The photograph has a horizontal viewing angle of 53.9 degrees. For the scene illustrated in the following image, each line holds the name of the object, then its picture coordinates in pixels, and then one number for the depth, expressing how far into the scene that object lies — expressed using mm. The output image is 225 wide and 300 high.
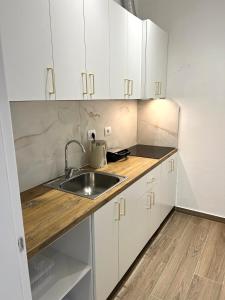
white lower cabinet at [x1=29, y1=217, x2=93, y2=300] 1252
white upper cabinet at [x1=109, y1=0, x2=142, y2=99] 1742
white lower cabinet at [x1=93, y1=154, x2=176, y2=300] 1422
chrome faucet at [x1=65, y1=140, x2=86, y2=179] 1777
